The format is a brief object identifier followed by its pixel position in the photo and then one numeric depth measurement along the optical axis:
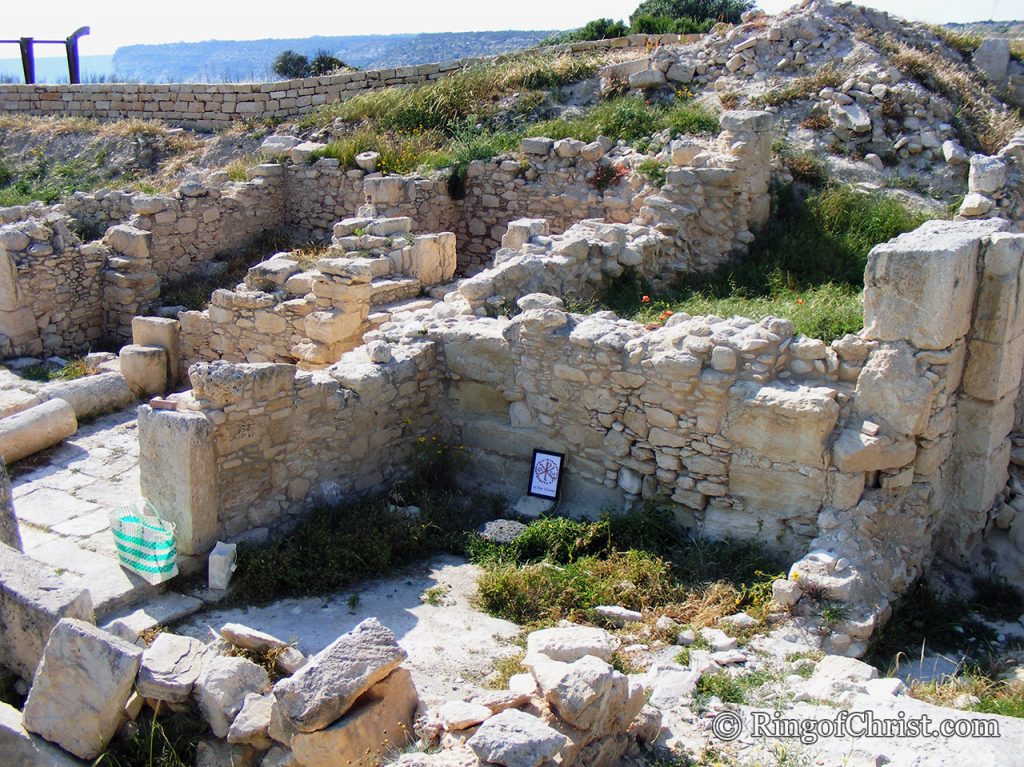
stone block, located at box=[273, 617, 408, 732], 4.48
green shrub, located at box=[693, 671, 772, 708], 5.14
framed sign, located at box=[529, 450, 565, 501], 7.68
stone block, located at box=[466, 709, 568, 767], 4.05
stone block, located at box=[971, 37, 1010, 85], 14.55
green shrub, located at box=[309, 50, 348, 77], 27.25
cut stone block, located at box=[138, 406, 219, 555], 6.63
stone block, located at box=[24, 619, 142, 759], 4.86
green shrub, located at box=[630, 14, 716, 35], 20.06
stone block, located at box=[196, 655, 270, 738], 4.89
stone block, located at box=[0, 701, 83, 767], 4.91
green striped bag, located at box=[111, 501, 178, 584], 6.62
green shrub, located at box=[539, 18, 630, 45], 21.14
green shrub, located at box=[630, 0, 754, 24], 24.19
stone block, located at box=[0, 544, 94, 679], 5.27
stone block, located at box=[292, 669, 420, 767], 4.52
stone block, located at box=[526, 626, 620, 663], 4.88
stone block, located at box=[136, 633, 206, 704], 4.94
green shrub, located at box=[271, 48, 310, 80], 29.86
